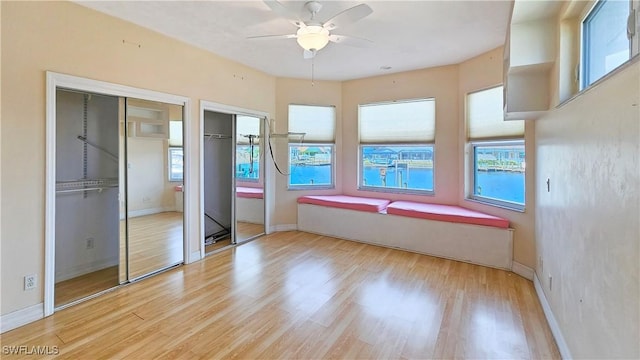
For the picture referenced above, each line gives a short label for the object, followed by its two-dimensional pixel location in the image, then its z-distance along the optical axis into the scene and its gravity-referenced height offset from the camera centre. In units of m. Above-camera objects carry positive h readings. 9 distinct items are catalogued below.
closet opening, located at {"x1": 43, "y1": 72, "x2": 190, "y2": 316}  3.04 -0.07
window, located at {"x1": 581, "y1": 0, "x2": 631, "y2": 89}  1.34 +0.78
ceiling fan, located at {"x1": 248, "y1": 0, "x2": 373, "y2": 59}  2.18 +1.28
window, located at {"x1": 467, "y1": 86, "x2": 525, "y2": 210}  3.49 +0.35
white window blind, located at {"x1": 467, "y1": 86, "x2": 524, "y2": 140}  3.53 +0.82
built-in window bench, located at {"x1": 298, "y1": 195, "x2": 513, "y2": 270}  3.56 -0.70
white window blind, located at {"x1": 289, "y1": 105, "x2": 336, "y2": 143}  5.23 +1.05
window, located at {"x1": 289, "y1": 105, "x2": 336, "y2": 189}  5.25 +0.59
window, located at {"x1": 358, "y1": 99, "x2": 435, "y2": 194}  4.68 +0.56
